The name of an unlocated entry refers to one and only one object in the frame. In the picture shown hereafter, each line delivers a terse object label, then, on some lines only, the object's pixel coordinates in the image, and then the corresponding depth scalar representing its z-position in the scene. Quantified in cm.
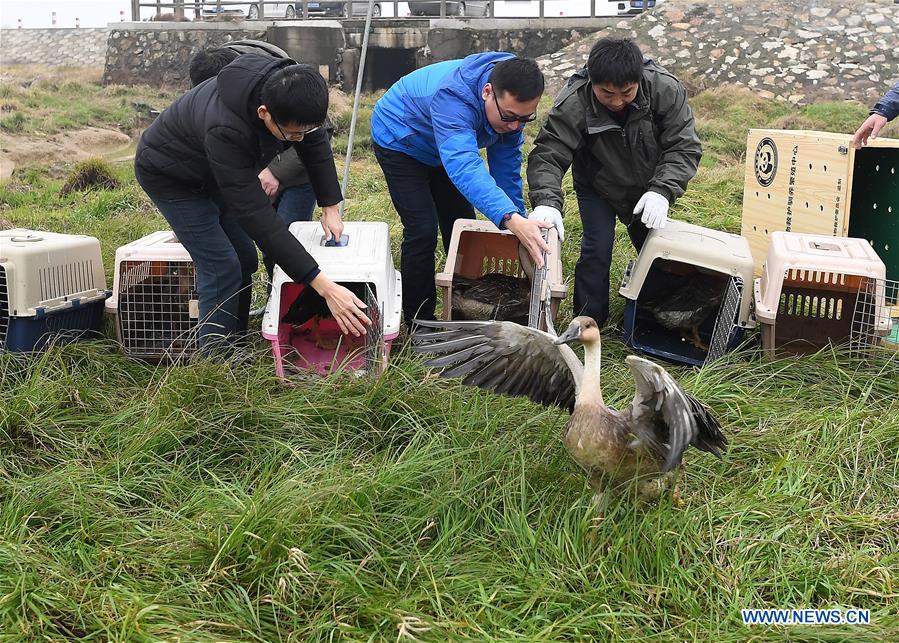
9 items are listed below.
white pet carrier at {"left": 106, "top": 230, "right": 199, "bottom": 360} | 390
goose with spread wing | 251
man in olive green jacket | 397
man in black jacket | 305
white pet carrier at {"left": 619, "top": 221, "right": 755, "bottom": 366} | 389
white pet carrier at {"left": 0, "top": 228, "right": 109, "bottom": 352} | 359
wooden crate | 448
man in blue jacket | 351
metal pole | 497
